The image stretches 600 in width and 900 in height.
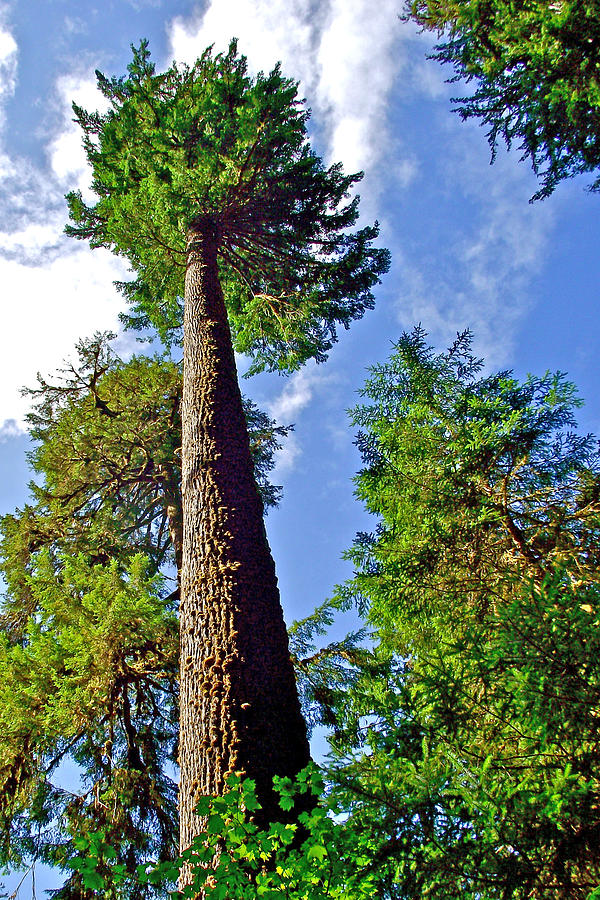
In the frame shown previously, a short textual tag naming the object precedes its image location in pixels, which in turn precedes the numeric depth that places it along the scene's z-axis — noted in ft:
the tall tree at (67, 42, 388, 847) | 10.62
